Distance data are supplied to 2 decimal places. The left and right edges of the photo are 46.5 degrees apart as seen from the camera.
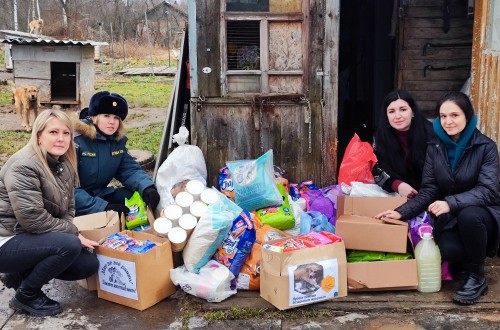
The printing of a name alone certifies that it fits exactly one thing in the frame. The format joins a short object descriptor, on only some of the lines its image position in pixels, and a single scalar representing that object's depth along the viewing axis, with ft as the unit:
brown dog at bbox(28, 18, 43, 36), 70.59
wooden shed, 16.74
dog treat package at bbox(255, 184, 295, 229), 14.49
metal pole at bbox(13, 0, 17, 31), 93.91
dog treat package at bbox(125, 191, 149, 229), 14.32
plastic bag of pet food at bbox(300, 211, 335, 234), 14.98
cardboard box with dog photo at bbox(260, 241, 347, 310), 11.75
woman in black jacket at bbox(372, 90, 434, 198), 14.15
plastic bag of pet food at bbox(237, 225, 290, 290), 13.09
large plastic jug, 12.71
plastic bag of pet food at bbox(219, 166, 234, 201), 16.46
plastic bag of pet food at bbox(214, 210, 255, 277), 12.98
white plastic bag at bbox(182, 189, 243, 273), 12.85
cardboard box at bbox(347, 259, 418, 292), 12.59
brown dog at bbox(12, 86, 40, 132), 33.73
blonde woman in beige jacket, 11.50
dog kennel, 35.81
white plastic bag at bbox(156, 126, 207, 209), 15.15
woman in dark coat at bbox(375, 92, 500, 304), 12.26
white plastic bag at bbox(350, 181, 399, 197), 14.90
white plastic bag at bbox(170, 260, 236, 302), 12.59
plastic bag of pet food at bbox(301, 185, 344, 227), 15.85
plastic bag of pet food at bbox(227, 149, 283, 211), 14.96
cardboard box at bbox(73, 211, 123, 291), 13.21
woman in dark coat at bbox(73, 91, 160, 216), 14.48
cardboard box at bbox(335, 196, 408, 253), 12.57
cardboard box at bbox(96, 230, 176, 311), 12.26
